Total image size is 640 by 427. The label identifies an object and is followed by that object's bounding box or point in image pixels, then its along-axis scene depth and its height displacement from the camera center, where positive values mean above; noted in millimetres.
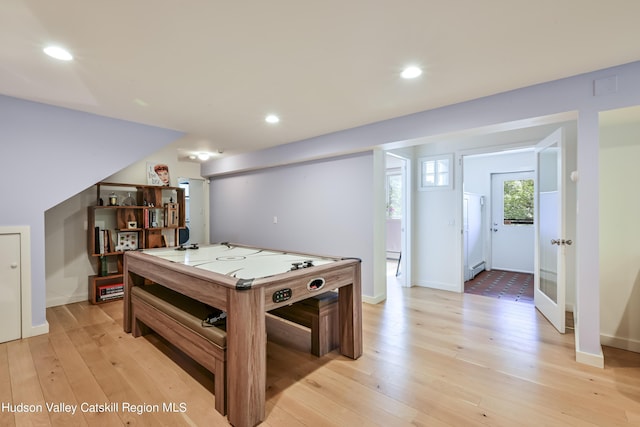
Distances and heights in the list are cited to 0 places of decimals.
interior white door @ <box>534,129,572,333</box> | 2842 -224
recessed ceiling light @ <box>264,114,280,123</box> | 3309 +1066
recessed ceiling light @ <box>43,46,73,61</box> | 1891 +1050
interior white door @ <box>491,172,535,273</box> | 5598 -510
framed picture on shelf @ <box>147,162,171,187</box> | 4434 +577
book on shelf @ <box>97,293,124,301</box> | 3854 -1127
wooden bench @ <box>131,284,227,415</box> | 1769 -822
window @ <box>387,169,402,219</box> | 7230 +396
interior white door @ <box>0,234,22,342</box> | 2680 -696
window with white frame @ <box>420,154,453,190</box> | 4316 +586
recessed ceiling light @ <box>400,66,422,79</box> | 2213 +1062
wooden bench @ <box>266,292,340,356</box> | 2426 -929
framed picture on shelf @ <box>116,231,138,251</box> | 4082 -408
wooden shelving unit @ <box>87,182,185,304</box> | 3869 -180
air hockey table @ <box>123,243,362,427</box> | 1642 -520
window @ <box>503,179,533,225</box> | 5729 +175
